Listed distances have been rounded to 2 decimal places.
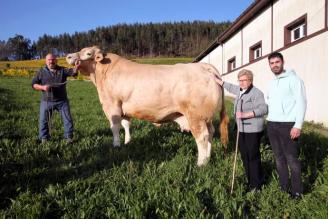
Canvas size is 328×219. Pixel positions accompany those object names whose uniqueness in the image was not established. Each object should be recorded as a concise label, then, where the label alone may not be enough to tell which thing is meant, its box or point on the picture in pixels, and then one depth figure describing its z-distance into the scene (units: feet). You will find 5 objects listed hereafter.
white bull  18.81
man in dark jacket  23.71
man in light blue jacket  13.03
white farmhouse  34.81
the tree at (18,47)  397.19
